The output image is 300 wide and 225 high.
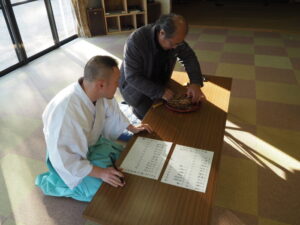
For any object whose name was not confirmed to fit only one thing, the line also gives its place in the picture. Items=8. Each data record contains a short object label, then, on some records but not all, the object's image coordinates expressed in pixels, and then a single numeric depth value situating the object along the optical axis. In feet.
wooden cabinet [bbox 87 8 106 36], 16.09
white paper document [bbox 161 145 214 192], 3.51
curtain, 15.42
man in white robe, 3.85
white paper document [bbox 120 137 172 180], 3.71
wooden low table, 3.07
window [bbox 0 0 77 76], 12.51
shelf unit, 16.78
